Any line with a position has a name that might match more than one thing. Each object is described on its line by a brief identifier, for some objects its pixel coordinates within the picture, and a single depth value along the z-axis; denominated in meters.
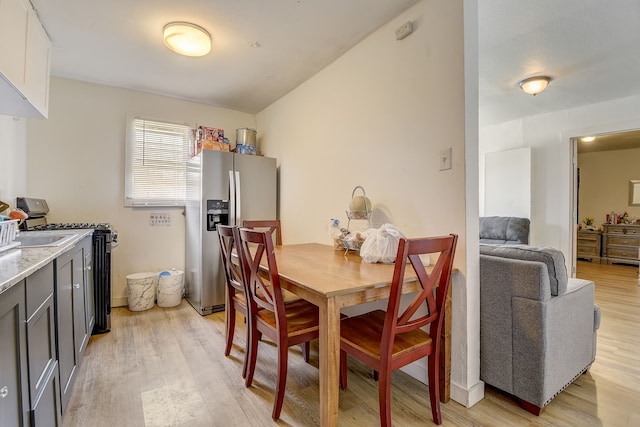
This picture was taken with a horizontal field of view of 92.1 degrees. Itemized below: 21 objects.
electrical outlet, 3.54
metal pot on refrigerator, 3.76
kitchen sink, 1.88
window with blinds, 3.42
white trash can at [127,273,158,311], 3.20
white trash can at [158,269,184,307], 3.34
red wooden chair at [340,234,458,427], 1.35
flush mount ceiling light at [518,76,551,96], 3.10
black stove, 2.63
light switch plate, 1.81
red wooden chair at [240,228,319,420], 1.56
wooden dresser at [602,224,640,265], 5.78
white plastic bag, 1.86
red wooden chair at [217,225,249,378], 1.93
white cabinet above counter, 1.63
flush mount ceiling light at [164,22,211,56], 2.22
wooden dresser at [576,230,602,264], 6.24
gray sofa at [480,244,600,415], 1.59
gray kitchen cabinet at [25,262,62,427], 1.08
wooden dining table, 1.34
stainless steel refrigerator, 3.17
